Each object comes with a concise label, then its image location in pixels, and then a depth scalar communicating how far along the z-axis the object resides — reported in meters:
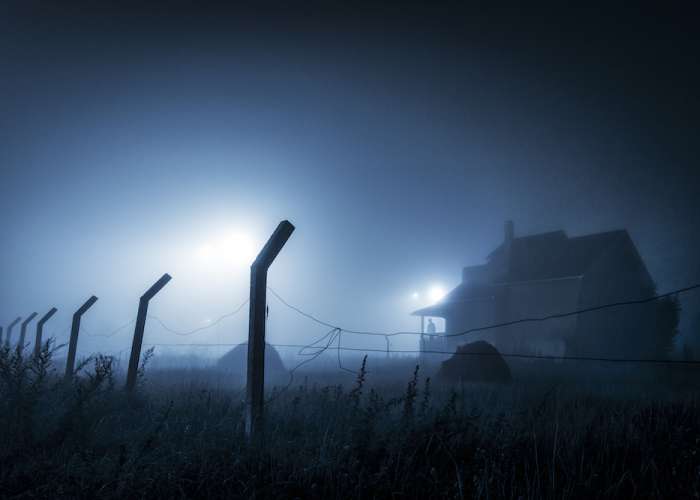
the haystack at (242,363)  17.53
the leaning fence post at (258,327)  4.07
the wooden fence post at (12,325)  18.29
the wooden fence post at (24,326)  16.44
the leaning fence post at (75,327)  9.55
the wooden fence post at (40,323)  13.59
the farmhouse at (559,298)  19.89
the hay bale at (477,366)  12.07
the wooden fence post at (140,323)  7.40
